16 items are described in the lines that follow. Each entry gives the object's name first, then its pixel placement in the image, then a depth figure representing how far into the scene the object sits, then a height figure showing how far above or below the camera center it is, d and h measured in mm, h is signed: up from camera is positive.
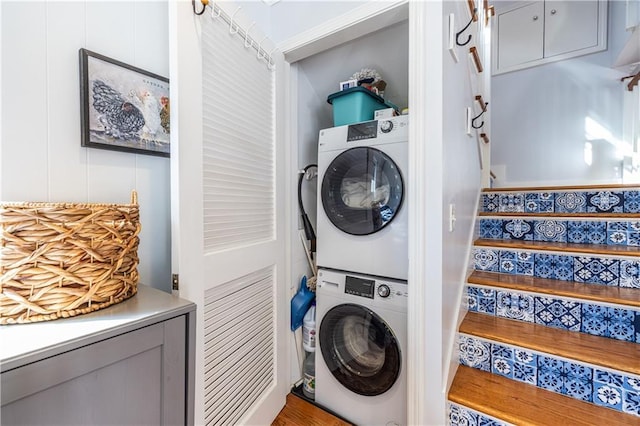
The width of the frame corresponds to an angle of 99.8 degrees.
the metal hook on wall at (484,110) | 1863 +765
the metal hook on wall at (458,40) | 1288 +822
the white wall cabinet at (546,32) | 2648 +1846
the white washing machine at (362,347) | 1355 -774
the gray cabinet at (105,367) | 434 -302
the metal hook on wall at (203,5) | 950 +719
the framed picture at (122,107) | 843 +344
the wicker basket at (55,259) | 521 -109
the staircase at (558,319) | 999 -524
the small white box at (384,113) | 1518 +533
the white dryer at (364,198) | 1365 +51
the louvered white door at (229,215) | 932 -35
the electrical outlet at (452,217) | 1176 -44
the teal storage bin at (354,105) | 1587 +622
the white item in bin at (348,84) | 1660 +764
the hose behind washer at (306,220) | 1757 -87
